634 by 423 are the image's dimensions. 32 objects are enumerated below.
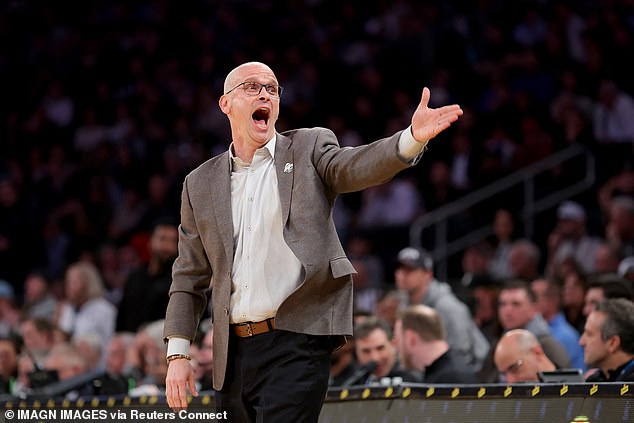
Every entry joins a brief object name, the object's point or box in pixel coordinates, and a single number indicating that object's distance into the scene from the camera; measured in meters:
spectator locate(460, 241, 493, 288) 21.11
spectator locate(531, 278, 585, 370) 16.05
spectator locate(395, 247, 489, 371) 16.25
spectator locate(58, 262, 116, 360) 20.94
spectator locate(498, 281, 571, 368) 15.59
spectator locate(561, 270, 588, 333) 17.27
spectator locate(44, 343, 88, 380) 16.45
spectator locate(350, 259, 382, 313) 21.31
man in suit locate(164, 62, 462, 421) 7.73
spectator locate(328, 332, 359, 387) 14.52
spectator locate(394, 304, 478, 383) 14.37
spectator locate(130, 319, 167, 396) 15.56
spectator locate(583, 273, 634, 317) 14.49
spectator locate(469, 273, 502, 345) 18.53
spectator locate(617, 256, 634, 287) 16.75
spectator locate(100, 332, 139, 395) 17.77
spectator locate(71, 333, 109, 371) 18.34
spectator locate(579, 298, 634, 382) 11.20
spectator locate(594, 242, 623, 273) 18.22
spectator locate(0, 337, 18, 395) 17.28
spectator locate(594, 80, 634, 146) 22.02
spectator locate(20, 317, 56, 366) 19.02
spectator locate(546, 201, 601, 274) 19.80
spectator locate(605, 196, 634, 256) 18.98
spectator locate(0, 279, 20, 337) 22.45
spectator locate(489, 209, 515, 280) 20.89
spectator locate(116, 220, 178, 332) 18.00
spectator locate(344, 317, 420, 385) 14.78
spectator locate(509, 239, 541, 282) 19.50
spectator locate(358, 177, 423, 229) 23.73
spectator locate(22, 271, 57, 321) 23.50
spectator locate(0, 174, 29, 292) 27.20
